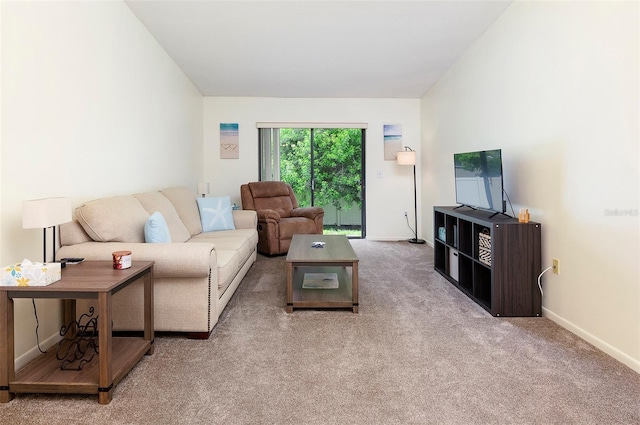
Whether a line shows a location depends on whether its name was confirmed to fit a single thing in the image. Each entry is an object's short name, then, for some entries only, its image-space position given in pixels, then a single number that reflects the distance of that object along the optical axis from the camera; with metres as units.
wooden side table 1.48
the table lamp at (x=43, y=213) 1.63
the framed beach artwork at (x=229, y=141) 5.76
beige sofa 2.00
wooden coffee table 2.59
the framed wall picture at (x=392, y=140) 5.89
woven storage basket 2.68
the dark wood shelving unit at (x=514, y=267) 2.48
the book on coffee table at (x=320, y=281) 3.05
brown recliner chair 4.61
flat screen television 2.73
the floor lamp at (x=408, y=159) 5.58
